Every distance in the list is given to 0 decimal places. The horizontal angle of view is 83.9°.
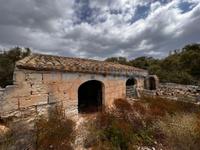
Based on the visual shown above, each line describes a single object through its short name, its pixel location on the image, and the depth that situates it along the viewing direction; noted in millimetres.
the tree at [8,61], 12563
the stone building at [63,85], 3842
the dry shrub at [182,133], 3319
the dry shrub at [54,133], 3694
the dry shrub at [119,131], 4115
